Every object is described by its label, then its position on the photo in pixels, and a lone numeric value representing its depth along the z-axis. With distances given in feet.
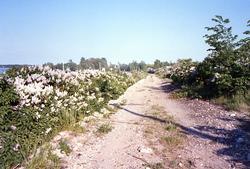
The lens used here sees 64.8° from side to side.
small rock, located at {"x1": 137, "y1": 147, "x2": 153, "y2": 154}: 14.15
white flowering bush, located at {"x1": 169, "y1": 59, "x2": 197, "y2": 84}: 42.05
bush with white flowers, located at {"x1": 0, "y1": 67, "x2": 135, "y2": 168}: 11.92
